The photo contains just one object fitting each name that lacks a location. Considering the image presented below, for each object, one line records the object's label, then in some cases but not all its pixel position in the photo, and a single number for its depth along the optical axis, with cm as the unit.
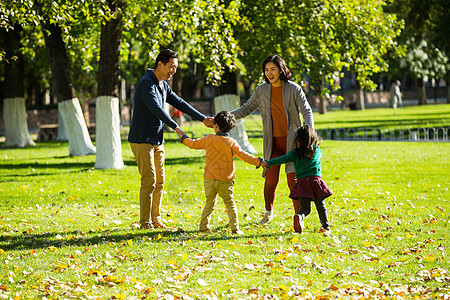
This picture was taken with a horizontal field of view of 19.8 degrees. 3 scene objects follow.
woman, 1484
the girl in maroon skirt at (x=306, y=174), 1404
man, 1442
